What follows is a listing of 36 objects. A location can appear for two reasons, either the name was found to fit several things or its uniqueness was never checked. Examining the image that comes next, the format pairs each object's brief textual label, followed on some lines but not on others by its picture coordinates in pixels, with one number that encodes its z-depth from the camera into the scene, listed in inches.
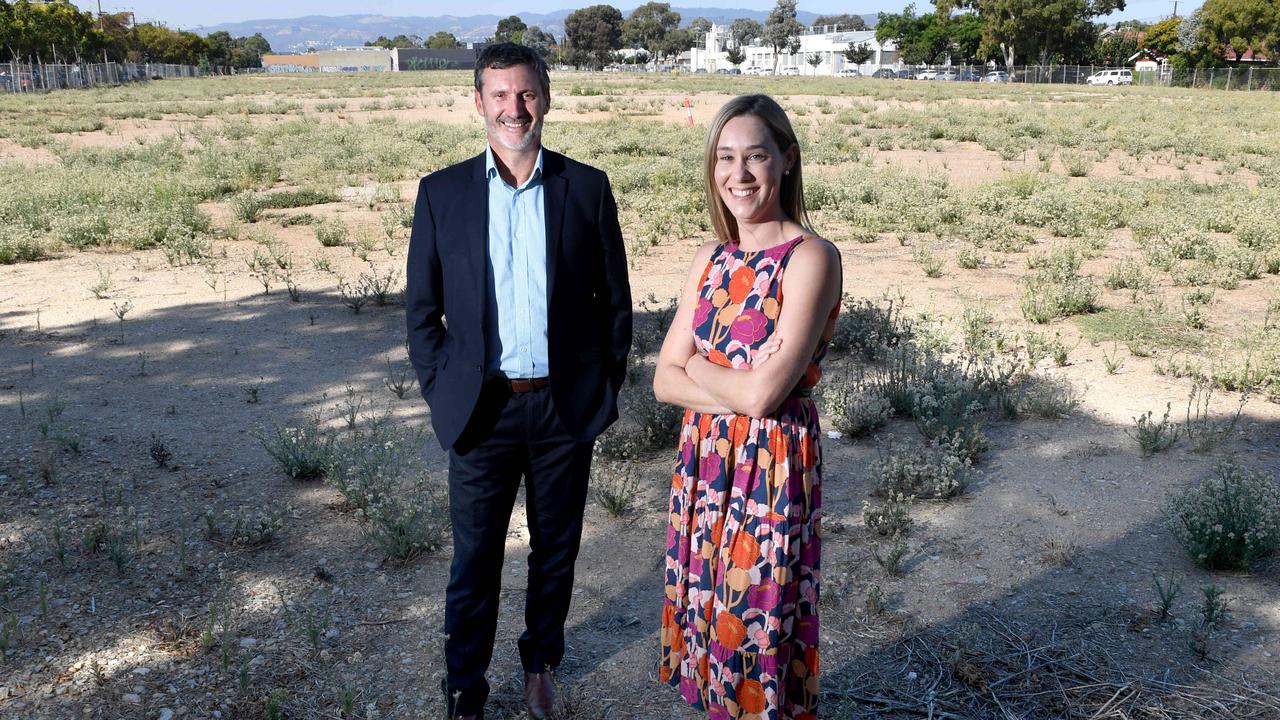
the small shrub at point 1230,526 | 174.4
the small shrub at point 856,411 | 244.5
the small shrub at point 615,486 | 205.3
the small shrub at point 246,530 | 186.4
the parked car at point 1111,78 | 2586.1
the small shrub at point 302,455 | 216.7
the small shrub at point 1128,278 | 373.1
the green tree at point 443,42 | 6801.2
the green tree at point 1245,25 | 2304.4
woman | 99.3
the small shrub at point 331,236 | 462.9
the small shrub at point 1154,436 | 225.5
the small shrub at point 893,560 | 177.0
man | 117.3
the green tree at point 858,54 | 4200.3
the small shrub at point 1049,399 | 252.8
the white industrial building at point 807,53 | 4473.4
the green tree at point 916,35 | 3794.3
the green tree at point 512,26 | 6301.2
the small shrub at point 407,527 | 183.0
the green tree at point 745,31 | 6048.2
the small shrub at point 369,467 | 202.1
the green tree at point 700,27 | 6103.8
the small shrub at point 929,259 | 401.1
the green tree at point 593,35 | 5118.1
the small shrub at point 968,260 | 417.1
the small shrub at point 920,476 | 209.8
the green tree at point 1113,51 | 3385.8
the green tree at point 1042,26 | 2721.5
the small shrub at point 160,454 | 221.5
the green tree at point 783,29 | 4815.5
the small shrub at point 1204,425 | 227.5
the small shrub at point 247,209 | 519.5
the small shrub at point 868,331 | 297.6
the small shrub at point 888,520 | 194.2
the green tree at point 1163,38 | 3351.4
